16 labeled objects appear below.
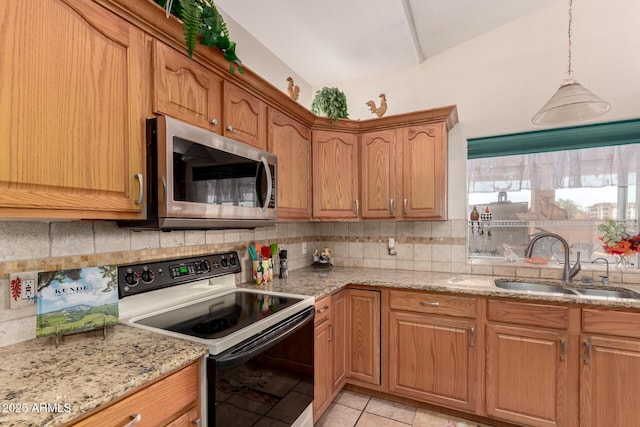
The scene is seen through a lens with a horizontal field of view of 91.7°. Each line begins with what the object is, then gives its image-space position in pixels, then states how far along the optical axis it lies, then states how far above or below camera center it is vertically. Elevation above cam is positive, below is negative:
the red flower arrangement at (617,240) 2.00 -0.21
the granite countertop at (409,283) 1.80 -0.52
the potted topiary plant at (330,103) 2.57 +0.88
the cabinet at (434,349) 2.02 -0.95
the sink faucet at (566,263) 2.18 -0.38
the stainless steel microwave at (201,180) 1.23 +0.14
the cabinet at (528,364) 1.80 -0.94
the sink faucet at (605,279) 2.08 -0.48
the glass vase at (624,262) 2.16 -0.38
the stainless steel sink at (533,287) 2.17 -0.57
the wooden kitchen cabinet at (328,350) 1.92 -0.94
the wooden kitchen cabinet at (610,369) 1.66 -0.88
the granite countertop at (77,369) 0.74 -0.48
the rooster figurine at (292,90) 2.36 +0.92
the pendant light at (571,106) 1.64 +0.57
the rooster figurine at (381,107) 2.61 +0.86
